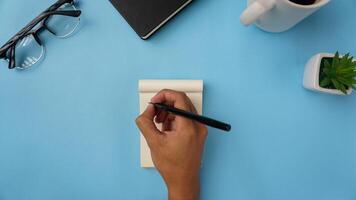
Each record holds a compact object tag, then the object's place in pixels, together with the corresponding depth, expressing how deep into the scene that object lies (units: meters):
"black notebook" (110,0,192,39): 0.49
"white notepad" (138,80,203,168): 0.49
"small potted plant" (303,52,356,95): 0.43
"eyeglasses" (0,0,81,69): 0.51
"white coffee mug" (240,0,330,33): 0.38
